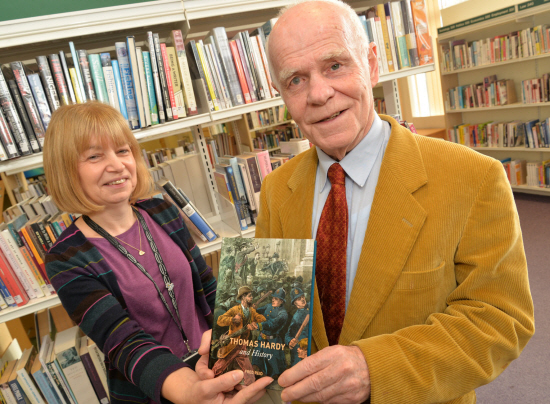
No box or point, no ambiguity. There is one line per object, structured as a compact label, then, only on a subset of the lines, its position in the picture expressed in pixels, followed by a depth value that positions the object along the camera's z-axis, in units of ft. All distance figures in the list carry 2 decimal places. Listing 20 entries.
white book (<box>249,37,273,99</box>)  6.73
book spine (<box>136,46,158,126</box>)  5.98
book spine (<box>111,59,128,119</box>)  5.92
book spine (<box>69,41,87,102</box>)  5.64
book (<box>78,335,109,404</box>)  6.37
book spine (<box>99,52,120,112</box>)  5.86
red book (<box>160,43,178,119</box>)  6.15
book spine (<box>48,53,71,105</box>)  5.59
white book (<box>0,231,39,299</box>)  5.73
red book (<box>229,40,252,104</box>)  6.59
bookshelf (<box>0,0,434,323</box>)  5.49
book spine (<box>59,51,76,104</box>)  5.63
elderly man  2.56
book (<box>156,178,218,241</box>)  6.33
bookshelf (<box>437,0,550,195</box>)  16.15
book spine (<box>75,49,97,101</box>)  5.70
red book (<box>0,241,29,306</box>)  5.72
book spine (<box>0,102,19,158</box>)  5.37
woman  3.85
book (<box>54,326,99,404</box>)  6.29
